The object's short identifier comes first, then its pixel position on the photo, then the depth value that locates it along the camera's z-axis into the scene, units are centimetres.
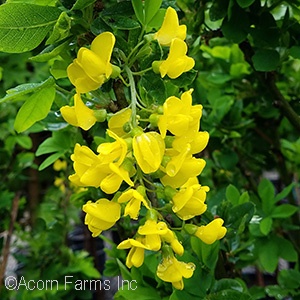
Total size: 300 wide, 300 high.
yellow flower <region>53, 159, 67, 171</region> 82
